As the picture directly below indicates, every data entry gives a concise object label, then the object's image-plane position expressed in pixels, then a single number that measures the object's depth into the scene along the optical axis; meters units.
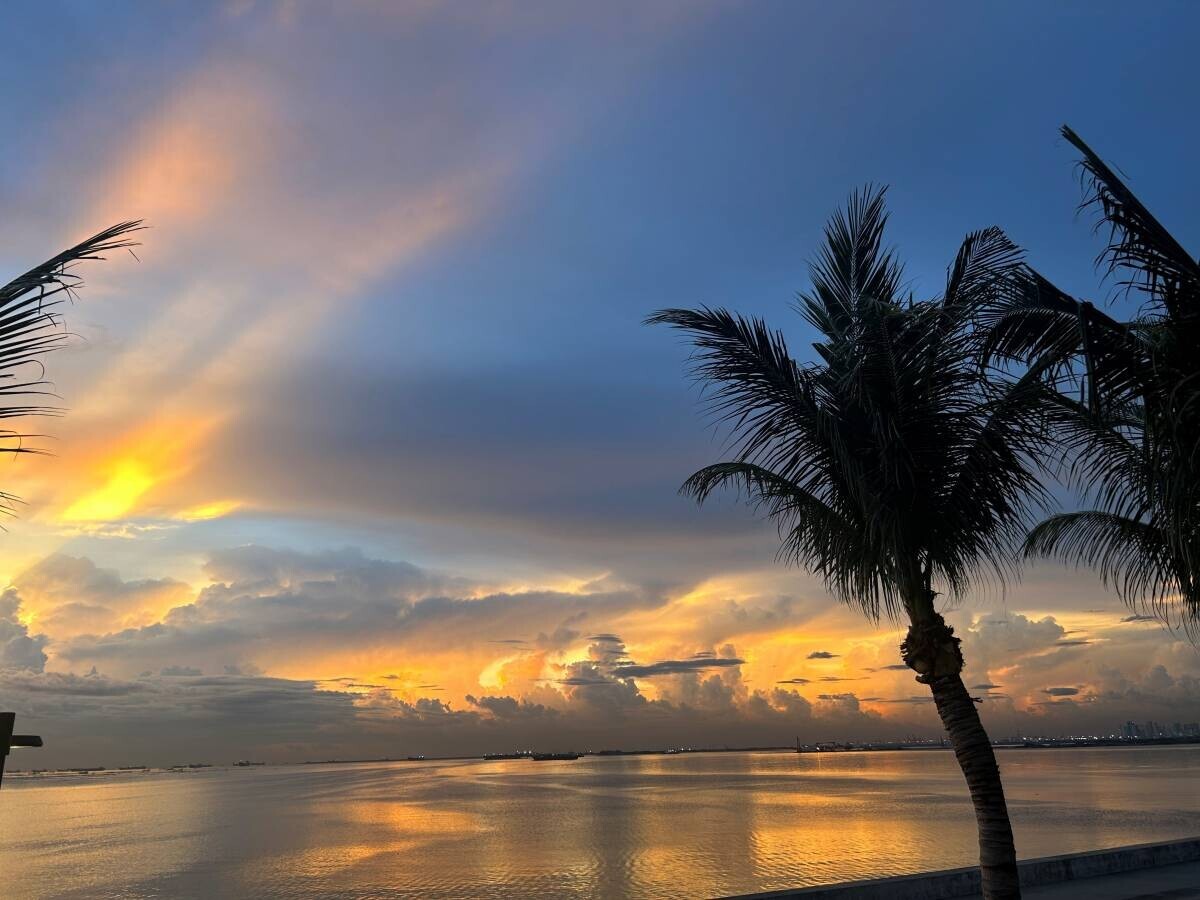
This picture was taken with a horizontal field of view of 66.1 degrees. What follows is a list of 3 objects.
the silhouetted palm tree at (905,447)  9.68
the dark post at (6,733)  4.78
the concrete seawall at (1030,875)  12.34
